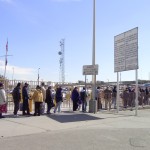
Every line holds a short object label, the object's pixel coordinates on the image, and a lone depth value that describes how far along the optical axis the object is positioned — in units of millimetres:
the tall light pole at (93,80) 12760
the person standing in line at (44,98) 11535
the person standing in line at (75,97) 13190
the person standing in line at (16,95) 10955
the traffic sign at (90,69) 12664
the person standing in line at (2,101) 10133
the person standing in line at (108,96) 14273
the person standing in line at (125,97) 15148
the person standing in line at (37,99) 11050
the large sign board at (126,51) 12512
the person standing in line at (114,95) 14699
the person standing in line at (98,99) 13681
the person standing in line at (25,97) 11098
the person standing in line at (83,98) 13094
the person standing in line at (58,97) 12206
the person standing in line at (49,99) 11776
